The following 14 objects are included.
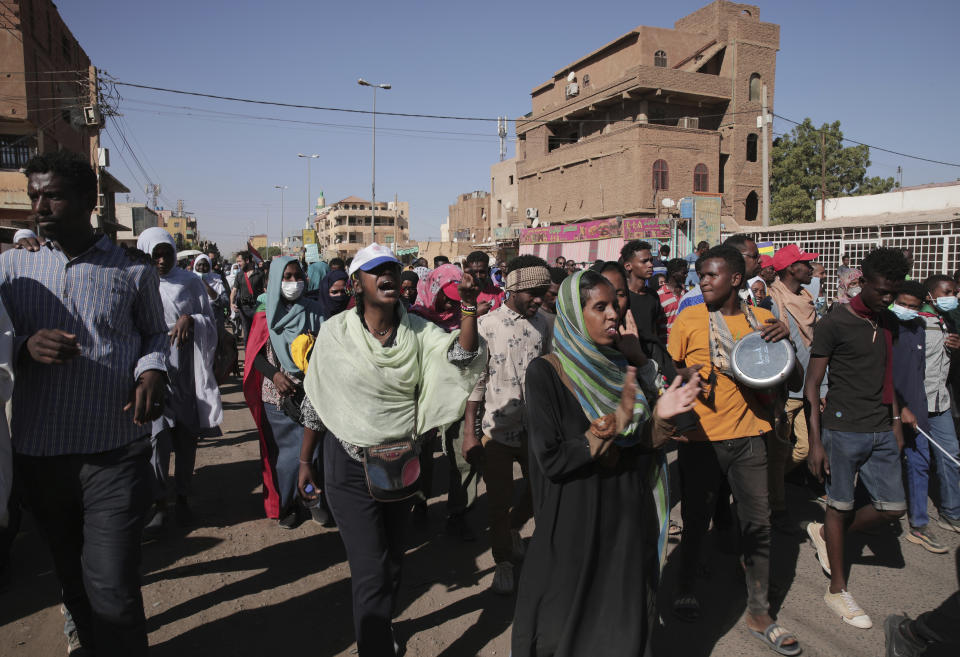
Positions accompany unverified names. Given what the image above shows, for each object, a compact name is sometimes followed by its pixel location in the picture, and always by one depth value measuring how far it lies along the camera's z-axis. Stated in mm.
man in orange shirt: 3322
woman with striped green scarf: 2414
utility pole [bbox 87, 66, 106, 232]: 18250
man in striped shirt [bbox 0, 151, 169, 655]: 2369
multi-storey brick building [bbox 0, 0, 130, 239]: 23578
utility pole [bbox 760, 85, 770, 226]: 19828
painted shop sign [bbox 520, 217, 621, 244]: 28172
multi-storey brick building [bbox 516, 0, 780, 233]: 33656
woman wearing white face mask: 4465
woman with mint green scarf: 2672
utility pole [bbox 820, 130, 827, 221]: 31669
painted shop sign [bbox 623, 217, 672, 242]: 26516
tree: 36000
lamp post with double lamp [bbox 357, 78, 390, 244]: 34688
